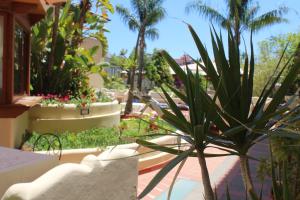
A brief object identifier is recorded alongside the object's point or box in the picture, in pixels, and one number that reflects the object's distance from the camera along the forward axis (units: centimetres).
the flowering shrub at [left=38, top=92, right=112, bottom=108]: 656
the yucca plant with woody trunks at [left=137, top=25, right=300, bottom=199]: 162
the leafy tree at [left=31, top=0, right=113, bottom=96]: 772
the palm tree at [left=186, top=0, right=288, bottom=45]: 1580
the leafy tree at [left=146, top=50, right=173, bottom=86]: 2390
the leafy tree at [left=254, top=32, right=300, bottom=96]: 1507
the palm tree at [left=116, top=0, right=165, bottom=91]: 1638
